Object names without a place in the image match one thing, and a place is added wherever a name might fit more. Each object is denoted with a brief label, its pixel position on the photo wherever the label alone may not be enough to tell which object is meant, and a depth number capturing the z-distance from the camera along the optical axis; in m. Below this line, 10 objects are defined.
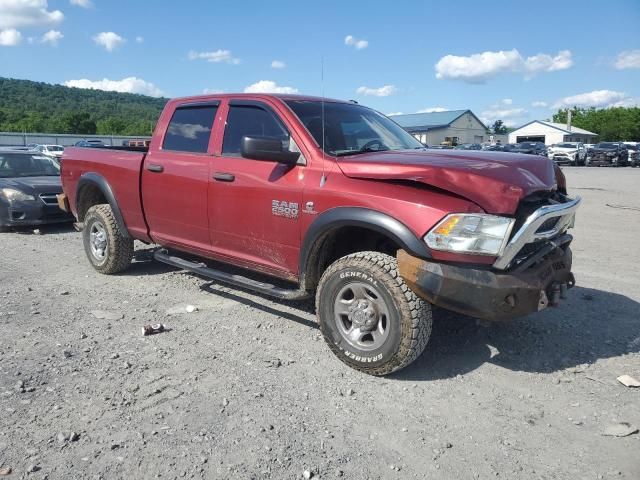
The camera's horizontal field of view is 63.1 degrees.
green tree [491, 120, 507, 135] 128.57
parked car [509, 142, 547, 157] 35.81
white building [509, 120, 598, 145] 72.19
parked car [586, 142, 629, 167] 35.72
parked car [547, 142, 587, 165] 37.09
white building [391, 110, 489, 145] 61.23
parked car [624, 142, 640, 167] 36.41
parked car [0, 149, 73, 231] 9.01
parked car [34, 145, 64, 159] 38.35
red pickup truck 3.26
